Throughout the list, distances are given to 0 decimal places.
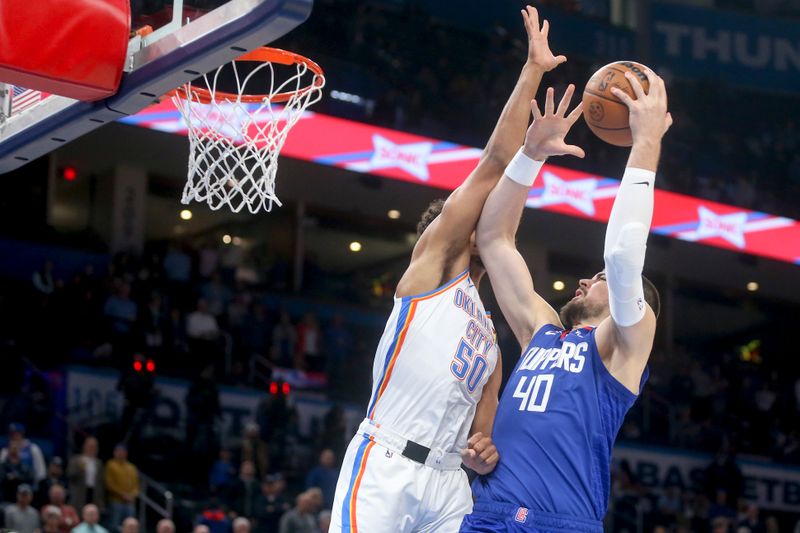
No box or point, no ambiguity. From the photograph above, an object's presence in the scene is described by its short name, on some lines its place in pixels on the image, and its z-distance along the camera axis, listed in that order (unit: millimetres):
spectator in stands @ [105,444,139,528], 11312
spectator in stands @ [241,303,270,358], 15148
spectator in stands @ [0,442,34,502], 10484
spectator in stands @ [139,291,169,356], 13898
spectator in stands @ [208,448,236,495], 12312
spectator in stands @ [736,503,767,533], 15289
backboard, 3809
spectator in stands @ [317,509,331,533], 10852
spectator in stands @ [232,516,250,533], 10469
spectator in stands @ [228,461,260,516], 11648
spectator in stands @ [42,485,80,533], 9859
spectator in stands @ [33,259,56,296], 14062
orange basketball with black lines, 4047
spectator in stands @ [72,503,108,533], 9920
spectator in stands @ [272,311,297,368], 15477
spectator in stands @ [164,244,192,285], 15789
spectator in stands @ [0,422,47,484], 10734
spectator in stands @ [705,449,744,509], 16672
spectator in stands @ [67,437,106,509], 11086
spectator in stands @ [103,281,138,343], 13734
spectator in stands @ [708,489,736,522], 15742
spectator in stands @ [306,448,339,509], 12539
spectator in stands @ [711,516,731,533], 14064
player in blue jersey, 3750
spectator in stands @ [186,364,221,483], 13180
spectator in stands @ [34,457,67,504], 10523
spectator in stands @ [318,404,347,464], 13827
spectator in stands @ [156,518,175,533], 10203
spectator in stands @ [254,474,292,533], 11719
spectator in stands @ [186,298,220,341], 14477
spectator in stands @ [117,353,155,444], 12805
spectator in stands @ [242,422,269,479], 12758
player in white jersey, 4105
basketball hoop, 5207
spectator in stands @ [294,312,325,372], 15678
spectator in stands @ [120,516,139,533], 9883
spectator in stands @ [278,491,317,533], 11000
